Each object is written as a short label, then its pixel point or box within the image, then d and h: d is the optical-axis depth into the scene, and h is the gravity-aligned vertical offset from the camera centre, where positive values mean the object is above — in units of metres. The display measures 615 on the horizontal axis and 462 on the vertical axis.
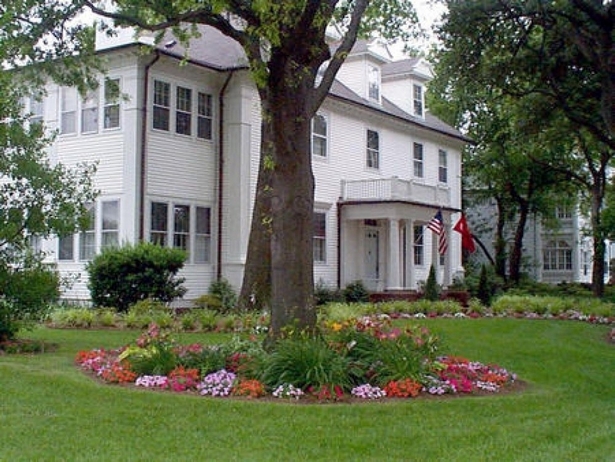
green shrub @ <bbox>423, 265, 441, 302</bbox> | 25.98 -0.61
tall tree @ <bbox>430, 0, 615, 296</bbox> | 19.06 +5.79
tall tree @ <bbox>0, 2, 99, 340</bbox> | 13.04 +1.25
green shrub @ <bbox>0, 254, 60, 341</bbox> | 13.05 -0.44
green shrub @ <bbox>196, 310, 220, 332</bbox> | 16.95 -1.15
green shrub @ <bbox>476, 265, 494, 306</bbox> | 27.81 -0.71
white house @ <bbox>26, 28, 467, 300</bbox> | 22.03 +3.21
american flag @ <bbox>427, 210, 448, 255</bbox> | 27.38 +1.51
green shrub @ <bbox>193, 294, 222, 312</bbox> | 21.93 -0.97
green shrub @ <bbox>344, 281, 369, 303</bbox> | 27.12 -0.85
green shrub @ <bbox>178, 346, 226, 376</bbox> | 9.98 -1.20
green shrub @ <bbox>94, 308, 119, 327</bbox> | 17.32 -1.14
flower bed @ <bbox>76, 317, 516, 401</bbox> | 9.11 -1.26
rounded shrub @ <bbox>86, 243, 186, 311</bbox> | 20.05 -0.15
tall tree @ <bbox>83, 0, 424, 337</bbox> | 10.40 +2.22
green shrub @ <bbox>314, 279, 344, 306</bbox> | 25.67 -0.83
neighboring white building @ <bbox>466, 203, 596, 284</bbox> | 49.44 +1.82
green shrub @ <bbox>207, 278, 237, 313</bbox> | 22.66 -0.70
